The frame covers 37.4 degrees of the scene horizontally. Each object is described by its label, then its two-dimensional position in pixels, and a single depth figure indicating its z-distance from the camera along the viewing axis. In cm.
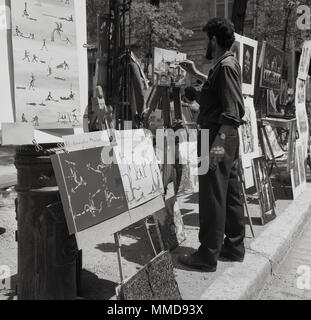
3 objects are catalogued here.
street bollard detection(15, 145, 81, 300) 262
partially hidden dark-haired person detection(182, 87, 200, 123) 873
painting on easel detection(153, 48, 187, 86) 478
